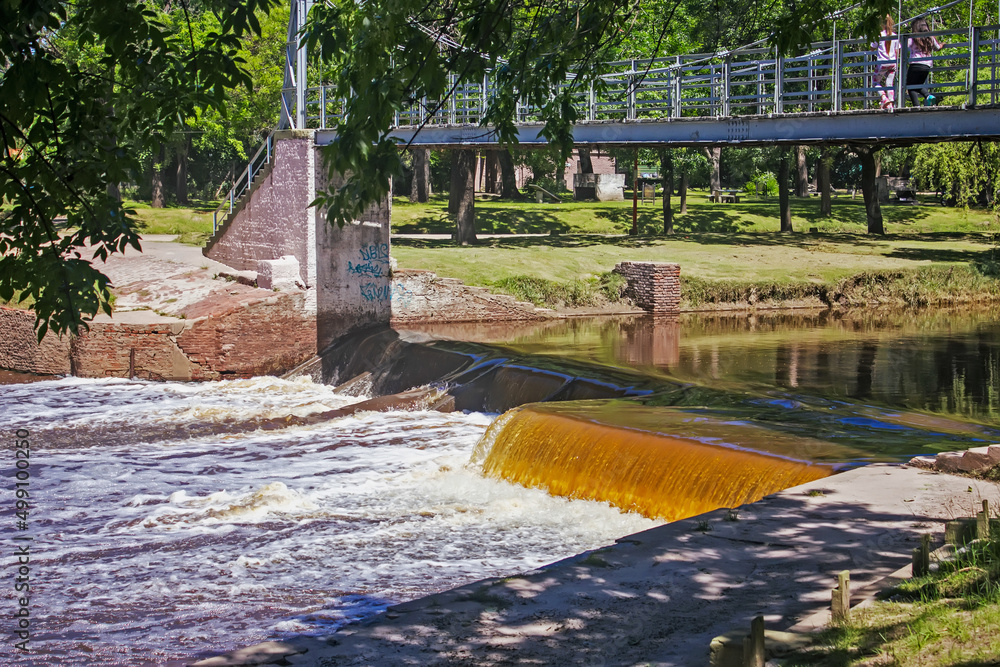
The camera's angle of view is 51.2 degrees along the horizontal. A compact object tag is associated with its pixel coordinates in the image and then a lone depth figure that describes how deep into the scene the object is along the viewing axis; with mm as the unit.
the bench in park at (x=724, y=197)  52625
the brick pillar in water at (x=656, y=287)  26500
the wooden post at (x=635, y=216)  39141
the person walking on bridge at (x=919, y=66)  17231
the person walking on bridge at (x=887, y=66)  17736
